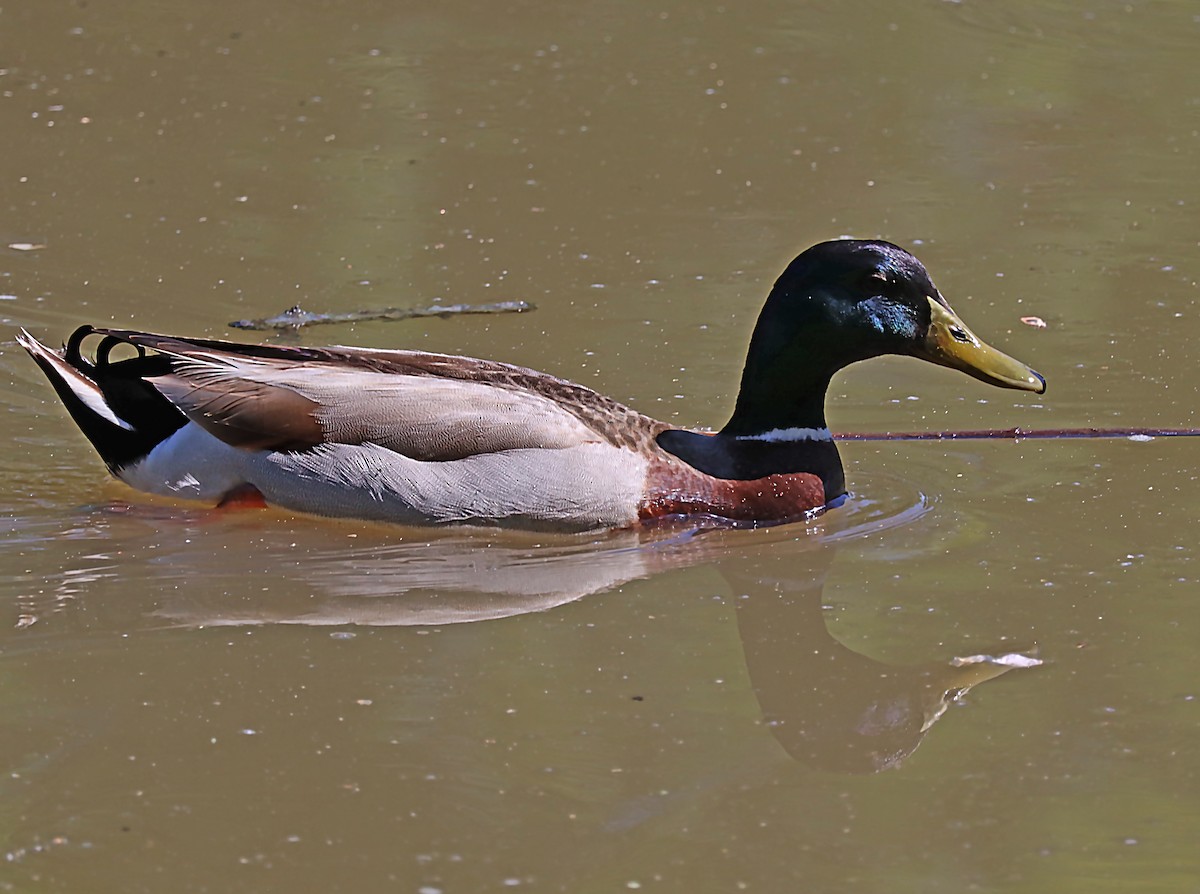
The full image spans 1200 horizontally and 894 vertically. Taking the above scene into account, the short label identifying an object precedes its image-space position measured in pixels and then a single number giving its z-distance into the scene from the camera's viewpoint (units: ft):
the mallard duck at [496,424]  43.68
